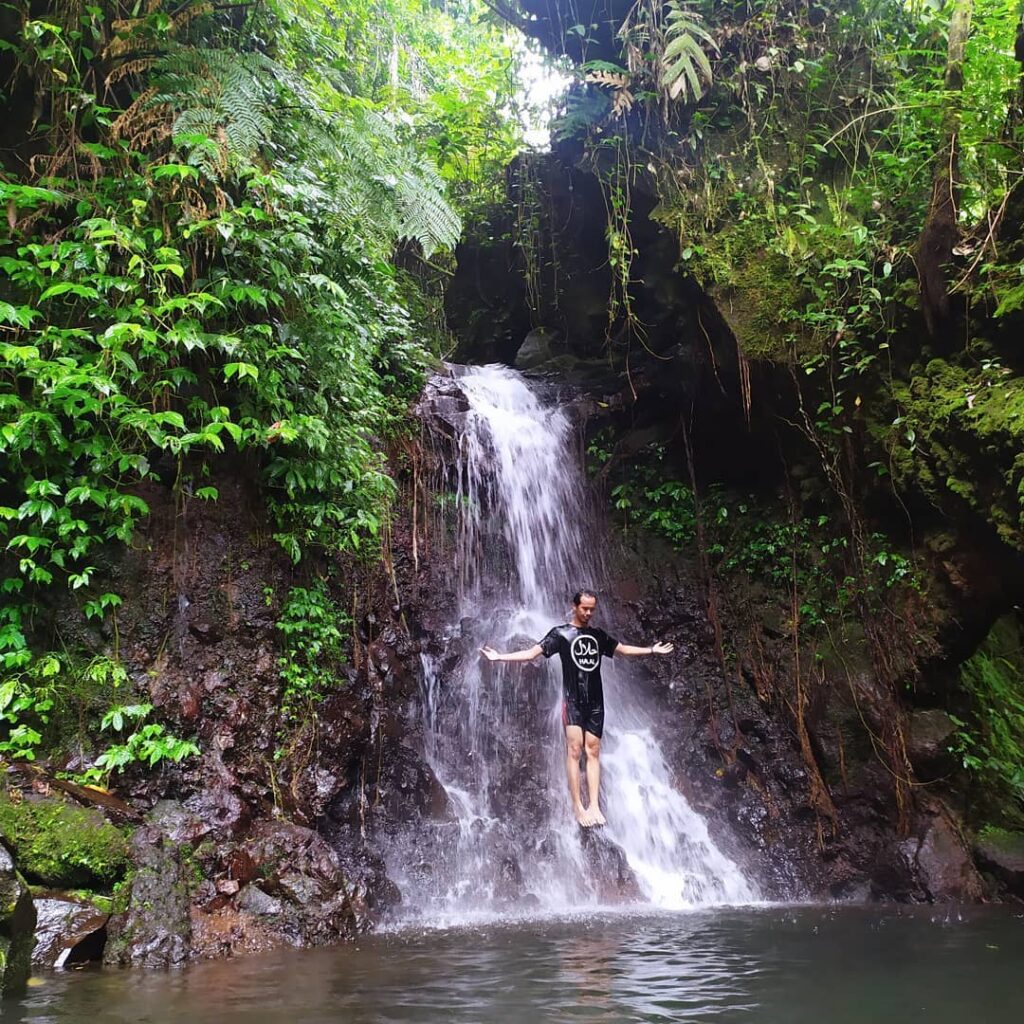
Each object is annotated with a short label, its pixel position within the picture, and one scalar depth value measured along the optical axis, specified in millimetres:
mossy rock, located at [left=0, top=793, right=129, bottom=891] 4344
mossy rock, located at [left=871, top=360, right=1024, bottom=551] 5703
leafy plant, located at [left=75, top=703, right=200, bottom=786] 5059
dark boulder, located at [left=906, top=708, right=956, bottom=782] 7344
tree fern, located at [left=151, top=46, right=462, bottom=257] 5723
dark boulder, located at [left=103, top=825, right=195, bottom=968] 4270
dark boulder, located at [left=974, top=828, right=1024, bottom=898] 6637
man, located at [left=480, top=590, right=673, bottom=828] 6191
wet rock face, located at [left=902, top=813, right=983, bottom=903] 6711
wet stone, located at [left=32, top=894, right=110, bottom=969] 4023
